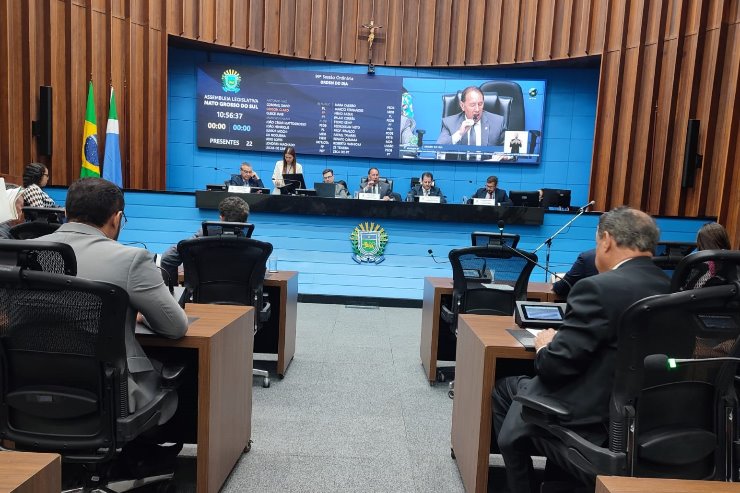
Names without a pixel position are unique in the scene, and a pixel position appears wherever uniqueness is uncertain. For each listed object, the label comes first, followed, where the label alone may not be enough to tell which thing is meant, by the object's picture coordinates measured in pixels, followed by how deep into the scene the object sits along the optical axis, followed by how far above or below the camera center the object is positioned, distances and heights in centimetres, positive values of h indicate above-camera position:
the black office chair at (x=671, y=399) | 129 -54
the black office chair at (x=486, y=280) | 307 -60
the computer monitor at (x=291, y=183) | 588 -19
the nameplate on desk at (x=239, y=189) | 564 -27
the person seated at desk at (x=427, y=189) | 674 -20
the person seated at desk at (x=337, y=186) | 599 -21
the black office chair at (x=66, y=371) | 143 -60
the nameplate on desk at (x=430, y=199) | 592 -28
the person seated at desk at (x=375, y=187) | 664 -21
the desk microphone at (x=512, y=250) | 289 -39
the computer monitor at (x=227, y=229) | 316 -40
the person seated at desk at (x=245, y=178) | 663 -19
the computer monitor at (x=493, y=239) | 318 -37
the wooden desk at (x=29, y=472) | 85 -53
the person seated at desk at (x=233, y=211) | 340 -30
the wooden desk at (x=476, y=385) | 186 -78
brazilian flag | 639 +18
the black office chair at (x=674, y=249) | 291 -36
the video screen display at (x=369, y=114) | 752 +77
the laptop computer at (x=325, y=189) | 589 -24
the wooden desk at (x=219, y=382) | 177 -79
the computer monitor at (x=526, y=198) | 574 -21
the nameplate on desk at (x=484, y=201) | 586 -28
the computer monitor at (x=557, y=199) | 614 -22
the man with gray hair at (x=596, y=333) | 144 -40
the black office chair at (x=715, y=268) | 129 -21
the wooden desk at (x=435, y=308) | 330 -87
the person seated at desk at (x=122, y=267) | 158 -32
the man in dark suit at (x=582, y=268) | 287 -46
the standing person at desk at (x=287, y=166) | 683 -1
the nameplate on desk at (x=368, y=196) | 583 -28
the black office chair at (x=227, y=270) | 298 -61
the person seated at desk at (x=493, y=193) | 647 -20
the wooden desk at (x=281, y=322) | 346 -104
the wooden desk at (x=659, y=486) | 94 -53
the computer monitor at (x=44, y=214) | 331 -39
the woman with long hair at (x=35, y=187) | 420 -27
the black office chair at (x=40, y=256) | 134 -28
